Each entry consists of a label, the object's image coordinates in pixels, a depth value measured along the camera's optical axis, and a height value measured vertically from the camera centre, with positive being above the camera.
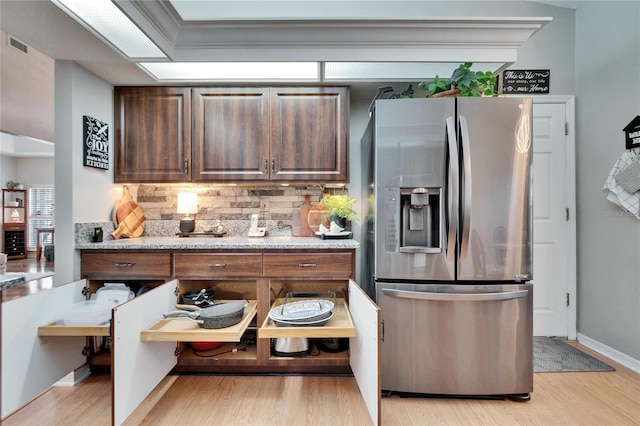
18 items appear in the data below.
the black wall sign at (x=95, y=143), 2.24 +0.50
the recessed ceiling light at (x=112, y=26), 1.56 +0.99
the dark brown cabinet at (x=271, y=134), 2.46 +0.59
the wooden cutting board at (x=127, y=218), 2.49 -0.04
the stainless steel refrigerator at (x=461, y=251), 1.91 -0.23
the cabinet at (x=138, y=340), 1.58 -0.68
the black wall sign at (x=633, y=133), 2.30 +0.57
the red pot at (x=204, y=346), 2.26 -0.93
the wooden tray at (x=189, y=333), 1.72 -0.65
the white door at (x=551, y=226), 2.82 -0.12
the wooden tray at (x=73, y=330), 1.81 -0.66
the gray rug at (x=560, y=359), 2.32 -1.11
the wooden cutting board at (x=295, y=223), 2.74 -0.09
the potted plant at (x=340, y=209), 2.39 +0.02
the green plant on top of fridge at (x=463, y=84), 2.03 +0.82
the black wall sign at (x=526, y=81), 2.85 +1.15
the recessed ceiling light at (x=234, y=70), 2.13 +0.98
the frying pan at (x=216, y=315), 1.80 -0.58
